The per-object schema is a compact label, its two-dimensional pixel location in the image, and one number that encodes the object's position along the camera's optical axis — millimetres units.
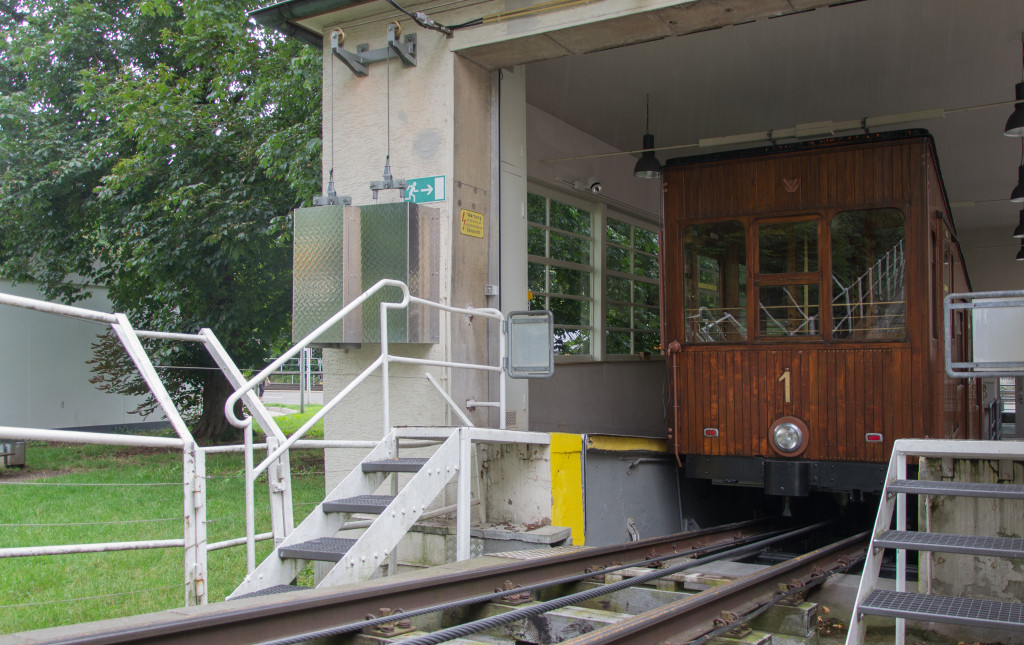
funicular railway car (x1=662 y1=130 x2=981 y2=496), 7516
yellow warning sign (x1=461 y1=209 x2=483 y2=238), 7595
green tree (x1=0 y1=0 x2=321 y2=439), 12336
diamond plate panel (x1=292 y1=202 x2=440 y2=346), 7148
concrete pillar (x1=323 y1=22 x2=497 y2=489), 7438
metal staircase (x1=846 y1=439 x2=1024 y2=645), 4016
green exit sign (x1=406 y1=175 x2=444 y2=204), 7484
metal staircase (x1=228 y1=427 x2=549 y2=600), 4883
